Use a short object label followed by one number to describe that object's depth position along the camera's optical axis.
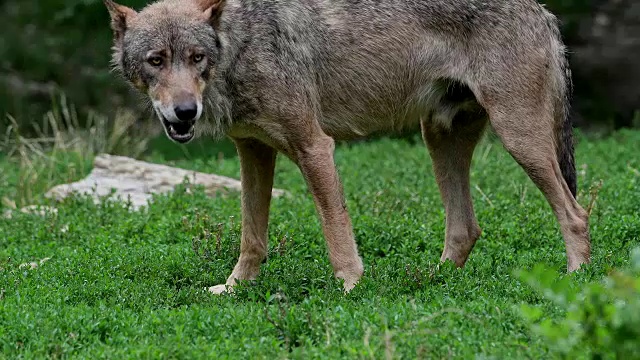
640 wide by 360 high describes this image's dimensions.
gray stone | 20.28
